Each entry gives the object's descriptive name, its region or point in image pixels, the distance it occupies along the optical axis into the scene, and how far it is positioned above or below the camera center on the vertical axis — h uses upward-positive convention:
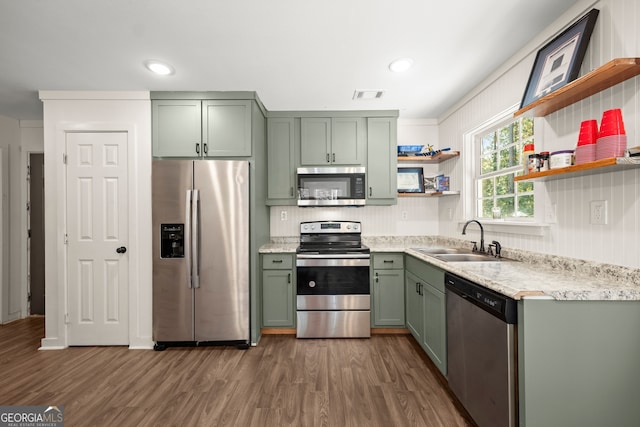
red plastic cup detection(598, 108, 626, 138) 1.29 +0.42
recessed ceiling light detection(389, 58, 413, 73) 2.17 +1.20
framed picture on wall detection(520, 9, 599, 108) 1.53 +0.92
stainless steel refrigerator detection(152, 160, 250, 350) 2.62 -0.36
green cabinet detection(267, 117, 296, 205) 3.24 +0.63
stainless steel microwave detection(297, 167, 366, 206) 3.13 +0.31
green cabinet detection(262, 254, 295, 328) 2.94 -0.85
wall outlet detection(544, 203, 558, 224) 1.81 -0.01
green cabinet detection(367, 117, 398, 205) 3.24 +0.62
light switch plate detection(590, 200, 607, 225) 1.49 +0.00
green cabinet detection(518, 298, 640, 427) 1.24 -0.69
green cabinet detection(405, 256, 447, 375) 2.03 -0.81
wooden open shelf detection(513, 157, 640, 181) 1.21 +0.22
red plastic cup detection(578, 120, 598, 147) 1.40 +0.40
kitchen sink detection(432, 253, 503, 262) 2.39 -0.39
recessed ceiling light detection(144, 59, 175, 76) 2.20 +1.21
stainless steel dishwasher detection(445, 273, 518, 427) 1.29 -0.76
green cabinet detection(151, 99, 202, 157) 2.72 +0.86
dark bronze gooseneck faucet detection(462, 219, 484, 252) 2.42 -0.23
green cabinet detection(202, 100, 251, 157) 2.74 +0.86
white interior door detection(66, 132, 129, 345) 2.70 -0.26
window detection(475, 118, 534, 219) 2.25 +0.36
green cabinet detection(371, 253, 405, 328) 2.96 -0.79
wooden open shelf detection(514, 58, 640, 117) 1.24 +0.65
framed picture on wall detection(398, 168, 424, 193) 3.44 +0.43
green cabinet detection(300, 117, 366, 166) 3.23 +0.85
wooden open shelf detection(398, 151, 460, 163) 3.02 +0.64
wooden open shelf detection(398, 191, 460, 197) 3.04 +0.22
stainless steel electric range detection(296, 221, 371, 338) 2.87 -0.85
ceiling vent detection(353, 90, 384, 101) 2.71 +1.20
